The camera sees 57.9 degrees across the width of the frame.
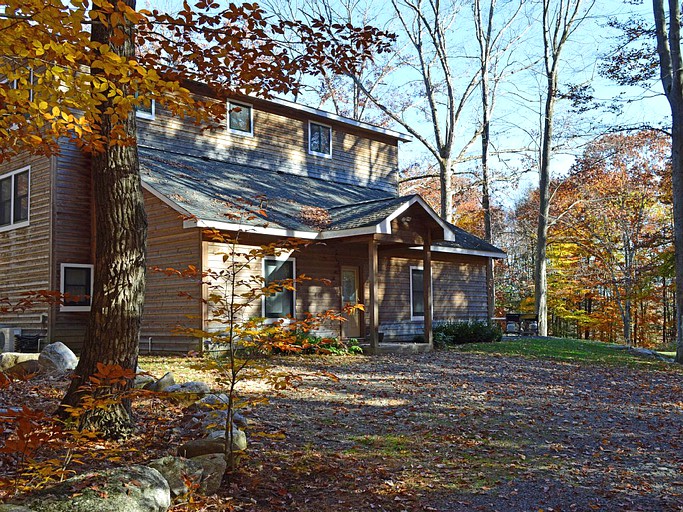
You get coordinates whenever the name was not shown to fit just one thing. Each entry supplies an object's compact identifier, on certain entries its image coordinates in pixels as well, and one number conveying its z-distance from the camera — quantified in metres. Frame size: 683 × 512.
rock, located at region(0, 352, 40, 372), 10.02
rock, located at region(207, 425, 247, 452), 5.67
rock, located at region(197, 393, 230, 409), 6.62
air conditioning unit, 15.23
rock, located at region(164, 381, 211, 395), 7.79
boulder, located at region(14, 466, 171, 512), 3.70
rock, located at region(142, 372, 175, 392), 8.32
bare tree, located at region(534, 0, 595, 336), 26.47
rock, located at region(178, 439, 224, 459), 5.44
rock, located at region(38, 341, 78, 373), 10.12
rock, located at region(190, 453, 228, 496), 4.93
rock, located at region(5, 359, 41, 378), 10.05
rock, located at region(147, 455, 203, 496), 4.68
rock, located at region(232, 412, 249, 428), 6.05
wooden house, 14.38
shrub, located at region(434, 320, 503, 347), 18.84
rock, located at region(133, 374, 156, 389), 8.19
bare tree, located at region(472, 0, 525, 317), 28.19
